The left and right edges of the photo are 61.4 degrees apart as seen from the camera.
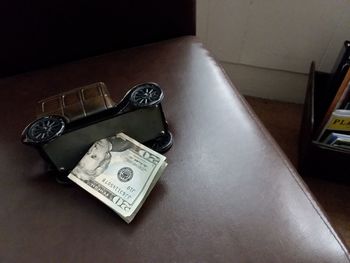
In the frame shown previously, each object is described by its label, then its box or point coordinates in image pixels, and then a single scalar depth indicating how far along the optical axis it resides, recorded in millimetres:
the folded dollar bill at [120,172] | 411
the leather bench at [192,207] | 385
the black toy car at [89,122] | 413
